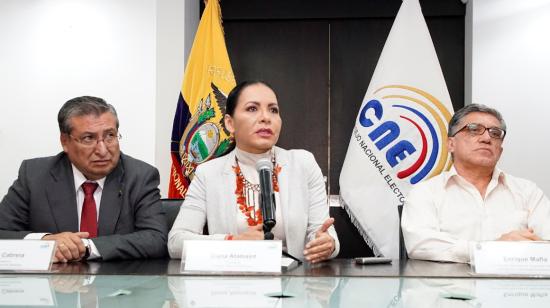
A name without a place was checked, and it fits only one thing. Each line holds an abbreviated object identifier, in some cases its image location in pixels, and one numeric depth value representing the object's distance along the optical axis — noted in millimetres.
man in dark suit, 2373
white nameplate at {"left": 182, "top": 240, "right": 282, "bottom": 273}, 1708
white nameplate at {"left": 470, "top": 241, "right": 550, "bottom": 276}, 1704
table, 1271
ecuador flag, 3717
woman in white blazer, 2346
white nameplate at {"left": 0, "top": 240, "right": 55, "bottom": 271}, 1780
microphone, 1819
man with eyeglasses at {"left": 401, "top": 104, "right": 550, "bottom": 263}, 2410
